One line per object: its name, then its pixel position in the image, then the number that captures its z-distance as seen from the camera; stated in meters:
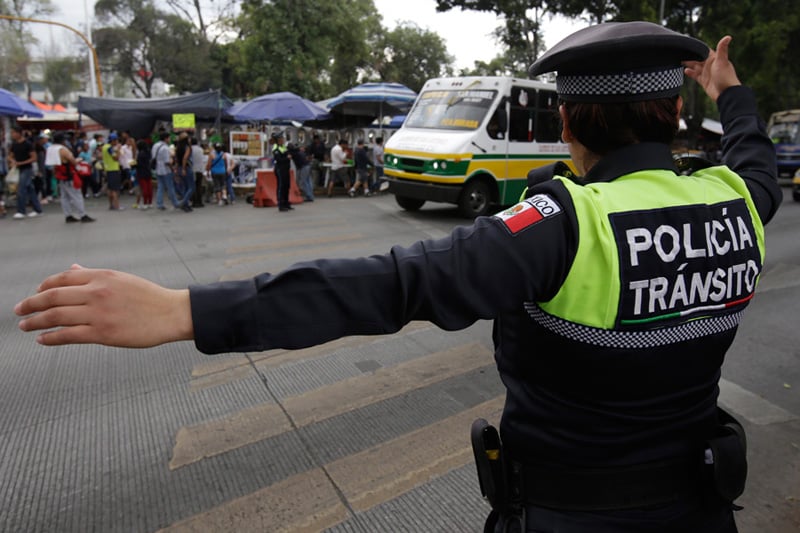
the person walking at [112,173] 13.44
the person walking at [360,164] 16.64
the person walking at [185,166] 13.24
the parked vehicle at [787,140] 20.75
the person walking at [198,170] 13.60
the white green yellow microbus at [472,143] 11.02
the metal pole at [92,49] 20.75
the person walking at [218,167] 14.59
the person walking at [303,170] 14.87
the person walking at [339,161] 16.77
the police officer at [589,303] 1.01
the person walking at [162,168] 13.05
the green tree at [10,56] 42.53
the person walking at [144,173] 13.16
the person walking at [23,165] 11.72
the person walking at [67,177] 10.77
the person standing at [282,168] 13.17
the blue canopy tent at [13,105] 13.50
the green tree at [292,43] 25.58
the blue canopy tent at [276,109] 16.78
